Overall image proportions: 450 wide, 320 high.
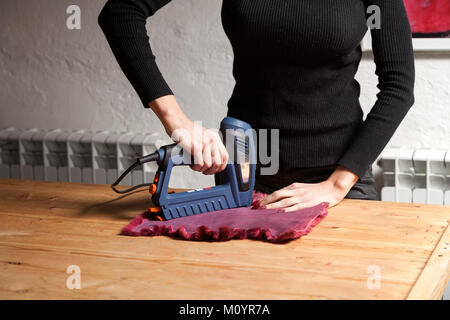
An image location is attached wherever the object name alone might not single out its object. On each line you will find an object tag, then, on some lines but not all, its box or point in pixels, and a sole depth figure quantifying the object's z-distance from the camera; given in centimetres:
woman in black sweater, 121
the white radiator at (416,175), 206
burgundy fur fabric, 103
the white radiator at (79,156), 248
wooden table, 81
